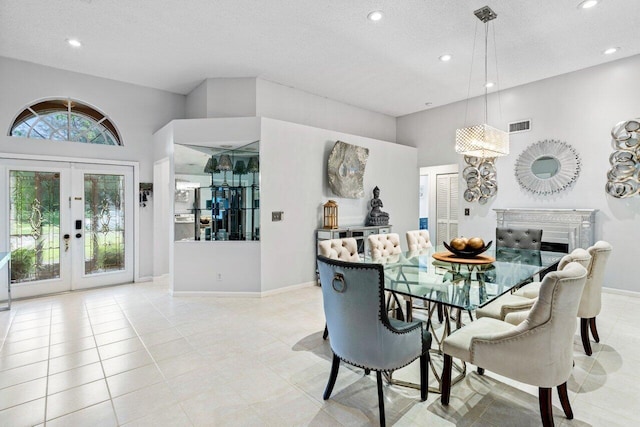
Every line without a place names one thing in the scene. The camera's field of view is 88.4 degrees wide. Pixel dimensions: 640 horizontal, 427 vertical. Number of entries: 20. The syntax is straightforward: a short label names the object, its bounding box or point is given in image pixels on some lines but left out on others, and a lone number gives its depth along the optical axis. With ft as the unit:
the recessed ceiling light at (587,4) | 10.46
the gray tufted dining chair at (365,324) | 6.08
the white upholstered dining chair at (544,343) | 5.72
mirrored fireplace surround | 15.56
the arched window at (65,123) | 15.17
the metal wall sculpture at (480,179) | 19.22
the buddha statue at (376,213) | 19.43
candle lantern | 17.37
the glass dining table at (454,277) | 7.32
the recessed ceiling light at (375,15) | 11.09
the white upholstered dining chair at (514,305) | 7.77
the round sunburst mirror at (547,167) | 16.43
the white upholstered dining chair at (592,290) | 8.93
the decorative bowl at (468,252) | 10.45
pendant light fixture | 11.08
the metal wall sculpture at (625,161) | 14.58
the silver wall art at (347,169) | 17.56
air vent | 17.80
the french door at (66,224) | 14.96
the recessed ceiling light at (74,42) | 12.93
